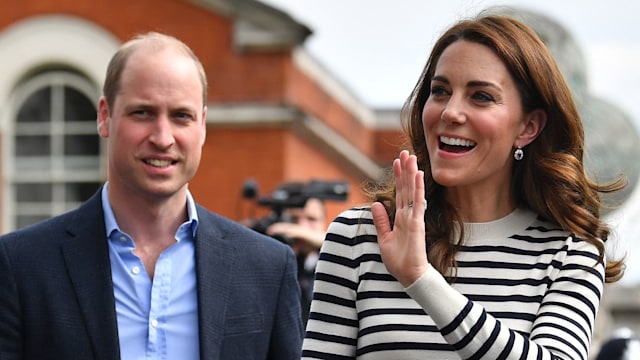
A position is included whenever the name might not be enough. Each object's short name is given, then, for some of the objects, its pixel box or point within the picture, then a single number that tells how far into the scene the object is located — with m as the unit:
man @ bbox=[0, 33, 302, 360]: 7.81
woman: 6.32
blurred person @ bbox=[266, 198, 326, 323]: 14.56
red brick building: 39.12
